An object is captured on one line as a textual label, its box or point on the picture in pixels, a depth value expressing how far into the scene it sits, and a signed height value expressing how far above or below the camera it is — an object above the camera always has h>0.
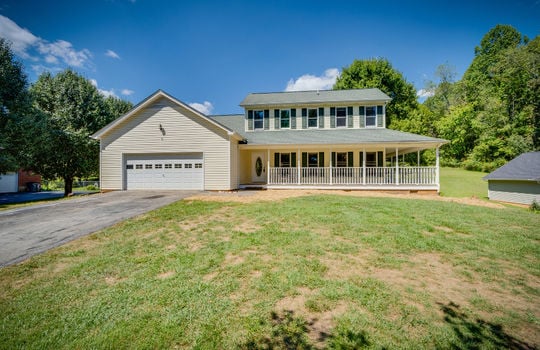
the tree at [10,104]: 14.29 +5.12
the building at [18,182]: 23.36 -0.19
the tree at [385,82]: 30.48 +13.17
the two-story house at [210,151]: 13.91 +1.78
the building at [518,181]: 13.30 -0.32
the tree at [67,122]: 16.91 +4.52
